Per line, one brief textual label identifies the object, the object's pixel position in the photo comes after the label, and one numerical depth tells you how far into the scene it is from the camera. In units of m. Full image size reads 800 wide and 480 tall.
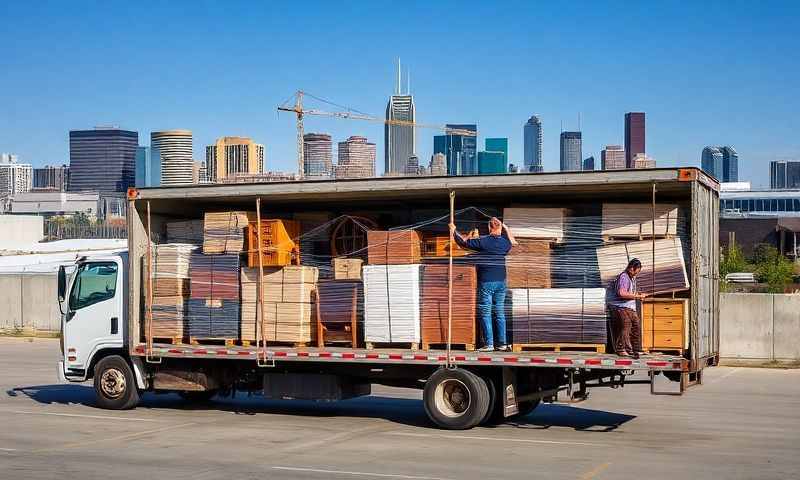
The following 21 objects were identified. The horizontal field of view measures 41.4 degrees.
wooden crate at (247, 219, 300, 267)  16.12
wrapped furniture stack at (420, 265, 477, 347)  14.99
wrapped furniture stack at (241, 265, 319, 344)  15.99
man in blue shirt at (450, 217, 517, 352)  14.85
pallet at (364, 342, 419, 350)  15.34
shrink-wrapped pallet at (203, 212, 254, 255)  16.47
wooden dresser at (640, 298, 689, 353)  13.81
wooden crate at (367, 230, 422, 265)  15.42
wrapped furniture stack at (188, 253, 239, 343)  16.41
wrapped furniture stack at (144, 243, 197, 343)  16.83
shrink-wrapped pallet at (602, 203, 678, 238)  14.18
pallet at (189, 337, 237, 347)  16.42
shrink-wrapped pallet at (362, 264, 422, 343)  15.30
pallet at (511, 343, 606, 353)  14.27
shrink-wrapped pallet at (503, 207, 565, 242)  14.88
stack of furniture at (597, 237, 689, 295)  13.90
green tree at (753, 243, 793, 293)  55.00
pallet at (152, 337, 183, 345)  16.78
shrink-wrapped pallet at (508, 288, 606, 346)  14.30
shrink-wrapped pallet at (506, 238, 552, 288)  14.75
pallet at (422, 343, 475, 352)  15.23
